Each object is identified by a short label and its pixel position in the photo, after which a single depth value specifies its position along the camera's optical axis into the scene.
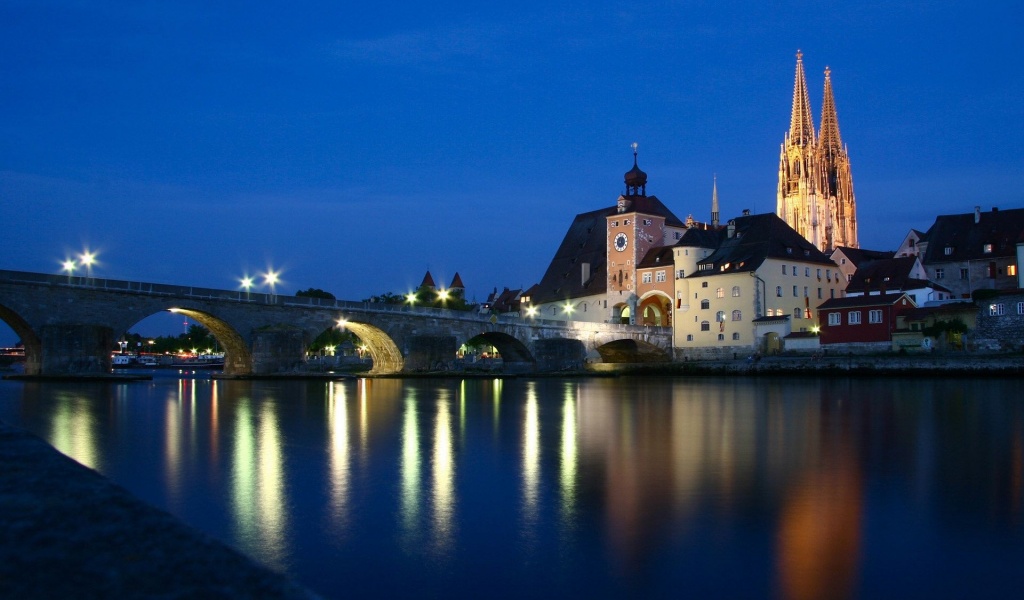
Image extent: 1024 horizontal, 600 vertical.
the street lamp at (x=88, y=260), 51.15
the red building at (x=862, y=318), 60.22
